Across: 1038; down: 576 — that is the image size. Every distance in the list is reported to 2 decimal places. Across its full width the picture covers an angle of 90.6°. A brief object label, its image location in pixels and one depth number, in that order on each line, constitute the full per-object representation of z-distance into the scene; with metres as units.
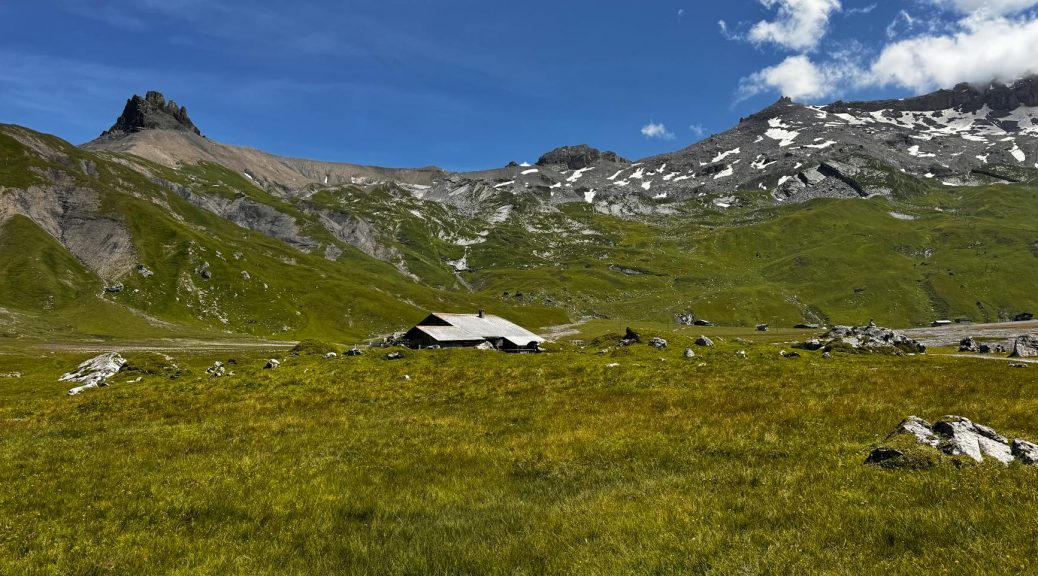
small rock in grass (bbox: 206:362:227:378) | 42.77
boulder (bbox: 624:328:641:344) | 76.75
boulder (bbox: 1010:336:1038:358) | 60.32
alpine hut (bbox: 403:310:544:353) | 92.25
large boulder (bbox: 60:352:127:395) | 45.72
